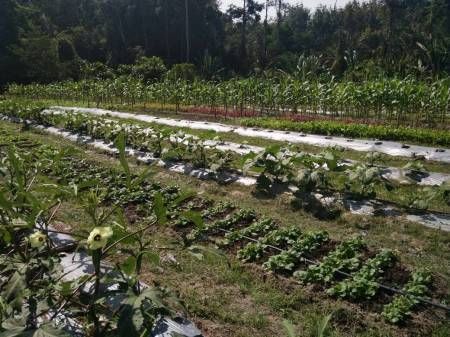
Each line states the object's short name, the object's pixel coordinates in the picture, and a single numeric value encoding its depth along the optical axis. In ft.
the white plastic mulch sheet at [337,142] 29.55
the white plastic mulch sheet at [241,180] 17.24
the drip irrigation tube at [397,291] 11.45
